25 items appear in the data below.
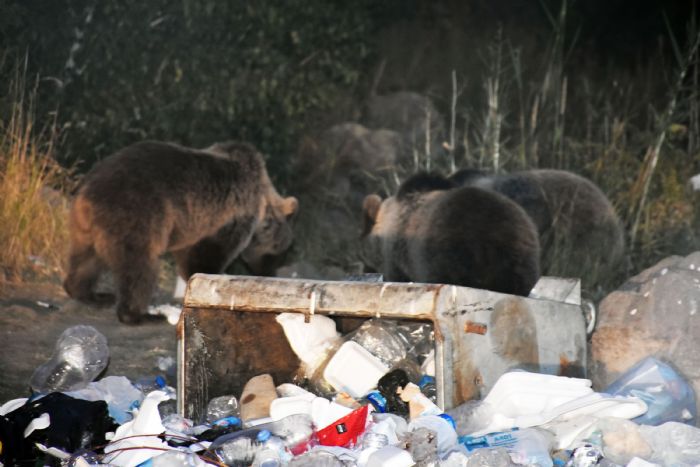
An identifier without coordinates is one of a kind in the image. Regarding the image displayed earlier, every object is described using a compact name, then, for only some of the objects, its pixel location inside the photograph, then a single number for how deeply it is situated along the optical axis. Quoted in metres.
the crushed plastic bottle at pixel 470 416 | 9.35
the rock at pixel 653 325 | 11.70
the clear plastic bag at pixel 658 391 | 10.16
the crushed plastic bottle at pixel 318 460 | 8.40
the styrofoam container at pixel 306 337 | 11.02
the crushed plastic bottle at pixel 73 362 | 11.51
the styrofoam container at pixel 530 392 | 9.56
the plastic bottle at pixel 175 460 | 8.54
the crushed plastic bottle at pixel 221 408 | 10.71
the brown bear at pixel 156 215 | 14.50
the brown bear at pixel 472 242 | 13.73
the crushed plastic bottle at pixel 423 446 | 8.63
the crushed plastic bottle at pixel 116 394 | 10.65
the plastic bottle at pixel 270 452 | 8.84
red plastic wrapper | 8.99
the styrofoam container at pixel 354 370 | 10.47
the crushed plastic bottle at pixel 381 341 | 10.93
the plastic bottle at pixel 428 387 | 10.08
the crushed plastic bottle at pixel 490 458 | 8.34
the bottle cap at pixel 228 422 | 9.78
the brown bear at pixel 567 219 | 17.30
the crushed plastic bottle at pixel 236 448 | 8.91
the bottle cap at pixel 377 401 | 9.79
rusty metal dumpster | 9.49
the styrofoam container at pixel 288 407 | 9.81
